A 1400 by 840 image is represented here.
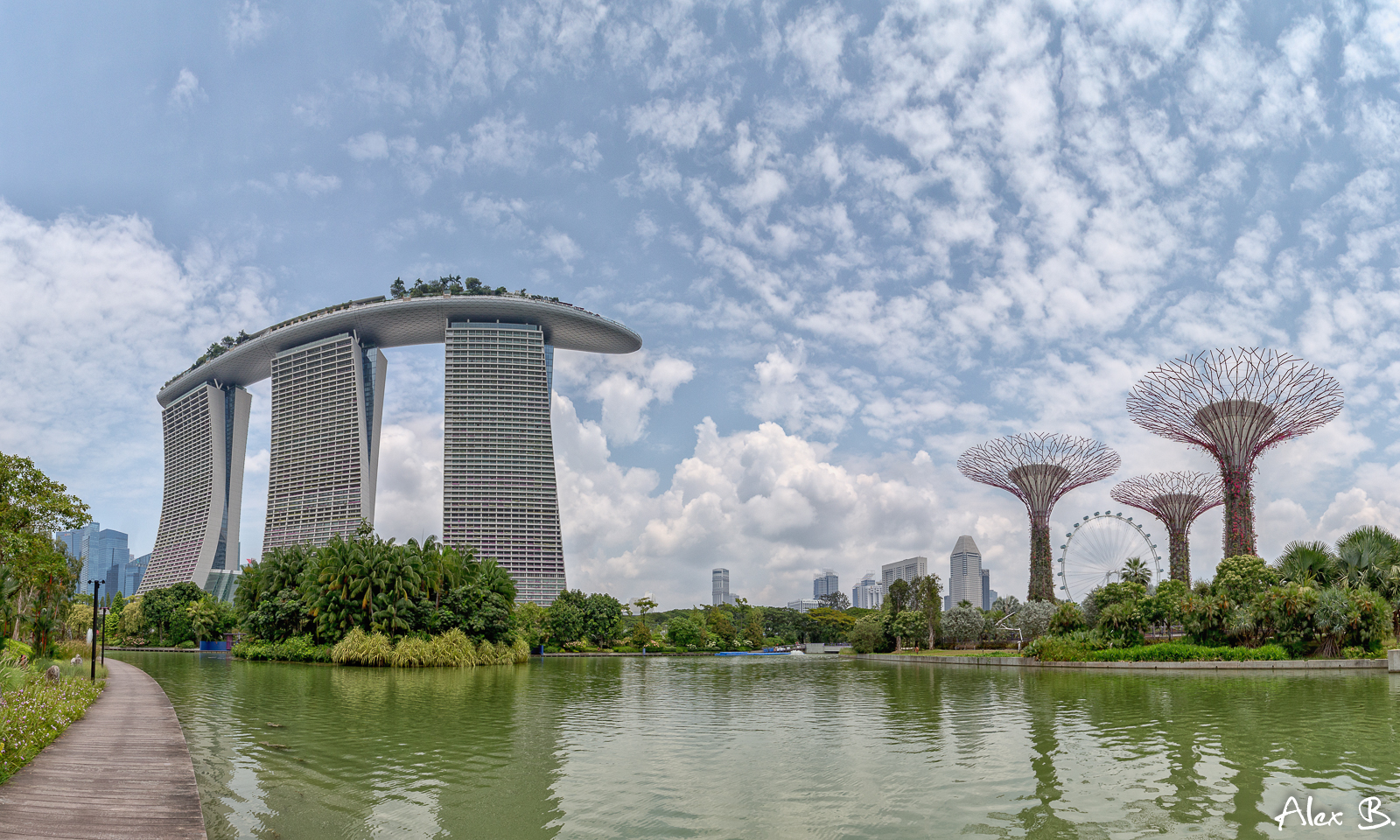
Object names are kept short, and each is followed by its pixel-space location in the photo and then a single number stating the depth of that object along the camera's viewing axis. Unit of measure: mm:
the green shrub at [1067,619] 50438
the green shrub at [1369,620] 39688
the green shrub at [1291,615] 40906
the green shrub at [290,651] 52500
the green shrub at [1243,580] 45469
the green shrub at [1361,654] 39438
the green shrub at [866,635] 75938
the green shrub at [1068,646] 48000
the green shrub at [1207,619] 43625
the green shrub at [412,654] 48219
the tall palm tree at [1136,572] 67775
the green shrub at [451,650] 49625
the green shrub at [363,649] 48219
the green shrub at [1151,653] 41094
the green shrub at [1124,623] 46750
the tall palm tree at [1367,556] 44094
